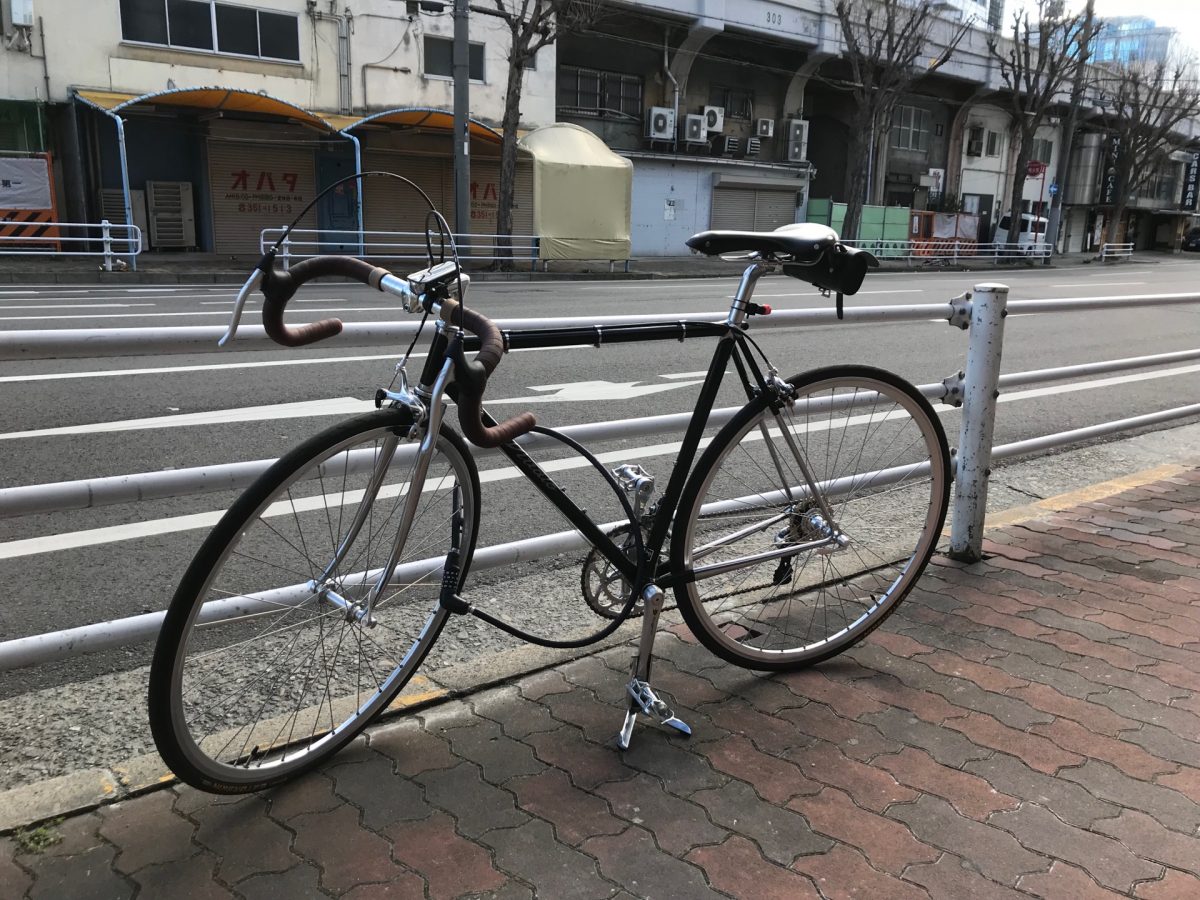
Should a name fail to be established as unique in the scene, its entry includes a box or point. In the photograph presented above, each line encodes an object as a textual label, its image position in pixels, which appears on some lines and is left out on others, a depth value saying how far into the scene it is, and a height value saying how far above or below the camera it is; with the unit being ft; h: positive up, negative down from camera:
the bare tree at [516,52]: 72.84 +12.92
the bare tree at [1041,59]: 120.06 +22.27
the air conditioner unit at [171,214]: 74.79 +0.31
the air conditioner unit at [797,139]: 112.68 +10.57
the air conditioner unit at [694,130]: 101.76 +10.31
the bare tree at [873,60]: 105.09 +18.87
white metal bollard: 11.87 -2.23
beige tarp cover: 79.10 +2.46
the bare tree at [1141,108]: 148.87 +20.09
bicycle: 7.10 -2.88
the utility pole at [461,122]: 67.82 +7.19
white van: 128.36 -0.32
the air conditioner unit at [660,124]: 98.68 +10.54
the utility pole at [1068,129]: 118.52 +15.05
